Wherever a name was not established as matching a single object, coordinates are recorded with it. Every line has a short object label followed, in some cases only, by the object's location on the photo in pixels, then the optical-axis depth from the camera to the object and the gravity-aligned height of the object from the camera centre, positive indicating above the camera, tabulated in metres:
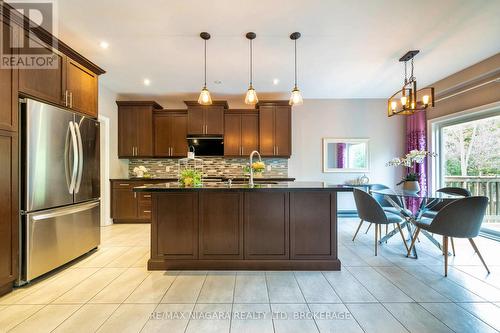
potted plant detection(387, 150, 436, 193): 3.05 -0.17
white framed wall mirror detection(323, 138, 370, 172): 5.11 +0.33
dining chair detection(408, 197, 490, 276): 2.23 -0.57
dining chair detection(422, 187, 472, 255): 3.09 -0.55
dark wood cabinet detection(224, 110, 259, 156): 4.84 +0.81
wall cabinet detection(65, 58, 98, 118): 2.52 +1.01
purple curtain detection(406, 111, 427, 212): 4.46 +0.62
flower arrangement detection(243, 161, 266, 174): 2.72 +0.02
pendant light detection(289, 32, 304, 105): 2.54 +0.85
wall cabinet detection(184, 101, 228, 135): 4.77 +1.09
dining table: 2.64 -0.57
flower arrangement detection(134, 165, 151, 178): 4.80 -0.07
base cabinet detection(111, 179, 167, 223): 4.46 -0.74
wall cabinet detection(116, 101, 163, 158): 4.71 +0.89
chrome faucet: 2.81 -0.12
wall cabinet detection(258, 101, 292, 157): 4.81 +0.85
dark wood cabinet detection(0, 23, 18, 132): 1.89 +0.65
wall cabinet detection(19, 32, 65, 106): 2.07 +0.92
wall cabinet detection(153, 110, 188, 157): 4.86 +0.77
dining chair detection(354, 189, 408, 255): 2.79 -0.62
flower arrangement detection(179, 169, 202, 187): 2.61 -0.13
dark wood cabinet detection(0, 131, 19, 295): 1.90 -0.38
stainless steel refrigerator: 2.07 -0.19
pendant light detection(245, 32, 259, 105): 2.59 +0.89
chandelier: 2.73 +0.89
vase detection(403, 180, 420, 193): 3.02 -0.28
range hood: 4.85 +0.53
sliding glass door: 3.58 +0.16
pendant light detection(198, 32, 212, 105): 2.61 +0.92
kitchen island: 2.43 -0.72
